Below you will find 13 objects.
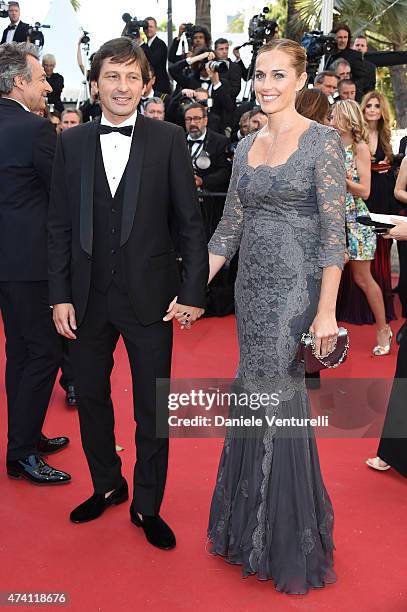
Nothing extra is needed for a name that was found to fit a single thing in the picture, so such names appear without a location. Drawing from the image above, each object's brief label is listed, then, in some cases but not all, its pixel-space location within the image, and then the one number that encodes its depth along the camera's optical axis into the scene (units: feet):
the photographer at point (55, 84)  32.50
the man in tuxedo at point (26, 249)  11.19
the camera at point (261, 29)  28.07
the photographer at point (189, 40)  31.81
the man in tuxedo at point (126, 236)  9.12
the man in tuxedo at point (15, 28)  33.09
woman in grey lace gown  8.46
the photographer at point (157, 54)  32.14
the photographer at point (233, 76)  31.35
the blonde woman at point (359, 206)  17.35
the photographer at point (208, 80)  28.53
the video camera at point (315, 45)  26.76
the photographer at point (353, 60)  29.55
